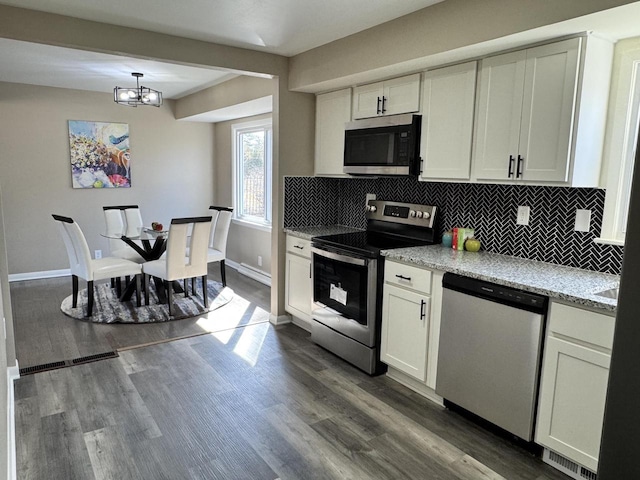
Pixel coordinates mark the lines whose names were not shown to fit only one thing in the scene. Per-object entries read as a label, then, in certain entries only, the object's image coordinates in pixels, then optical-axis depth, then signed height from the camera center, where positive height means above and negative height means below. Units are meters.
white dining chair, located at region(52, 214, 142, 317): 4.22 -0.94
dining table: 4.77 -0.83
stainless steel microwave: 3.07 +0.25
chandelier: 4.26 +0.74
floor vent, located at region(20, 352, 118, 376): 3.15 -1.43
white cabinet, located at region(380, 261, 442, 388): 2.76 -0.92
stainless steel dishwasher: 2.21 -0.91
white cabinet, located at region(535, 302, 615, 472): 1.95 -0.92
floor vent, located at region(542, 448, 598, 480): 2.10 -1.38
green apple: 3.00 -0.43
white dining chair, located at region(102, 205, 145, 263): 5.20 -0.69
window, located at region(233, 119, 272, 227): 5.80 +0.06
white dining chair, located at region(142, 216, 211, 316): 4.30 -0.86
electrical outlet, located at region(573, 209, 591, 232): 2.50 -0.20
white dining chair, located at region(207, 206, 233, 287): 5.25 -0.76
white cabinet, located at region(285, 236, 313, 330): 3.86 -0.94
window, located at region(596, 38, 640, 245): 2.32 +0.24
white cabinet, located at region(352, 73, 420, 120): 3.07 +0.61
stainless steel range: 3.12 -0.73
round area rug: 4.28 -1.40
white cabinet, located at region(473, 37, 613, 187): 2.25 +0.40
